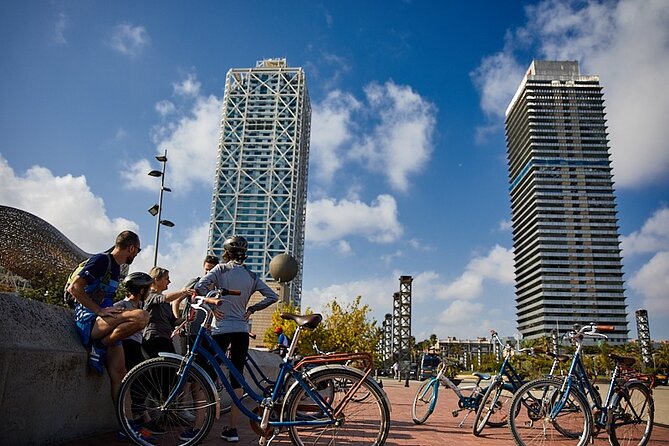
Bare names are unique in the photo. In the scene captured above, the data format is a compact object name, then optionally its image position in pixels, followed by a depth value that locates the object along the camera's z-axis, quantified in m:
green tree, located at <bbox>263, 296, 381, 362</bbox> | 38.16
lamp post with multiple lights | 18.36
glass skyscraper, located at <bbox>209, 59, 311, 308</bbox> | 137.75
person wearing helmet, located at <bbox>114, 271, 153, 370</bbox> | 4.35
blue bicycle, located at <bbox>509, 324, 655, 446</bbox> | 4.49
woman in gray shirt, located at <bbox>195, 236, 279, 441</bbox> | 4.28
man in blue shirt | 3.96
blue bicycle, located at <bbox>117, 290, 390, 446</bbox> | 3.56
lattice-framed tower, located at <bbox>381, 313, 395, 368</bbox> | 87.35
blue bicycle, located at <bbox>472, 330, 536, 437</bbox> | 6.06
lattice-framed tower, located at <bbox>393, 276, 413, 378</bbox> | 51.62
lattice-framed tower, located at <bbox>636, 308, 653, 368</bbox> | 62.85
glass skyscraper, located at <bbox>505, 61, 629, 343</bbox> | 150.12
